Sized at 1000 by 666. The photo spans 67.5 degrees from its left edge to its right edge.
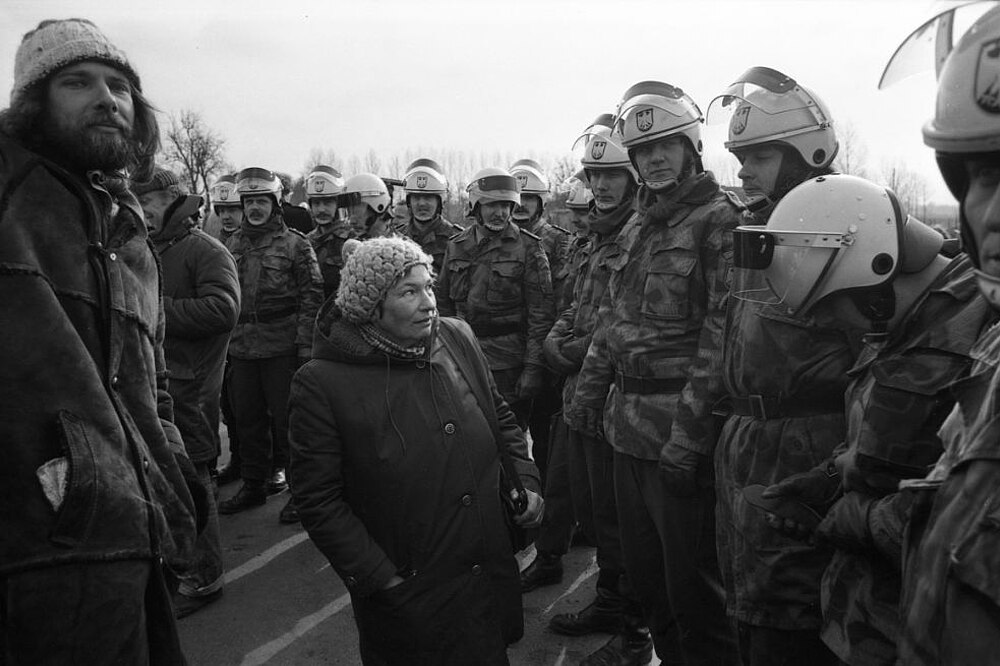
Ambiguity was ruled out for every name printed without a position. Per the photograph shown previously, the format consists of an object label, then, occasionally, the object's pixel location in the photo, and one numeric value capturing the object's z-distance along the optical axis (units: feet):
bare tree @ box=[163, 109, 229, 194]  132.46
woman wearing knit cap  8.42
